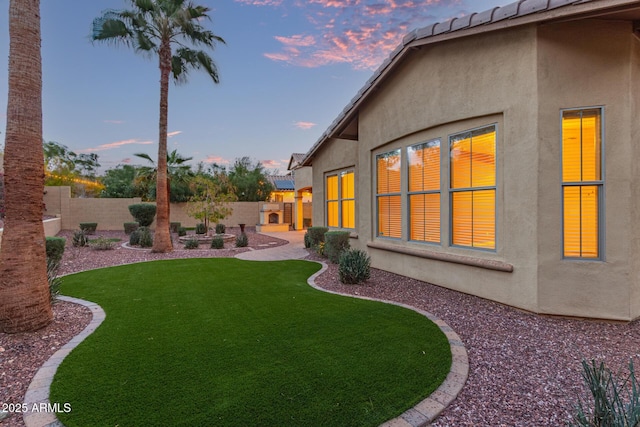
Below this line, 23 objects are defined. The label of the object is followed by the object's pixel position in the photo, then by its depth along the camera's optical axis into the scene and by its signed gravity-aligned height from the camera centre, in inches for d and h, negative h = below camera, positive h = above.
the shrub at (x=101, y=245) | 495.5 -58.3
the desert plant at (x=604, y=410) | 75.0 -52.1
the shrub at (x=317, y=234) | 465.7 -41.5
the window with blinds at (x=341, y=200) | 432.5 +8.7
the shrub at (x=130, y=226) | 746.1 -43.3
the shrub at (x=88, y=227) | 721.4 -43.6
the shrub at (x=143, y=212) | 824.3 -10.9
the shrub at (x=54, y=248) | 333.4 -42.6
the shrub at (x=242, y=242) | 565.9 -63.5
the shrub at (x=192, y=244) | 532.7 -62.4
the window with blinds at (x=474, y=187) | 222.7 +12.8
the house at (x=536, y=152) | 180.4 +33.7
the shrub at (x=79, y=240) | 530.3 -53.5
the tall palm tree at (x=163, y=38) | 420.8 +241.9
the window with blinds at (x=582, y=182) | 186.7 +12.9
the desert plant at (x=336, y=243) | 384.8 -45.8
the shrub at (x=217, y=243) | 544.4 -62.9
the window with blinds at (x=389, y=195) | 315.0 +11.3
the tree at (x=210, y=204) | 637.9 +6.5
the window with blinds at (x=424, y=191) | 267.0 +12.2
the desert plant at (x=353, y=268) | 278.7 -56.2
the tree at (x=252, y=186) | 1188.5 +78.8
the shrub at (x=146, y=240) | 535.2 -54.9
